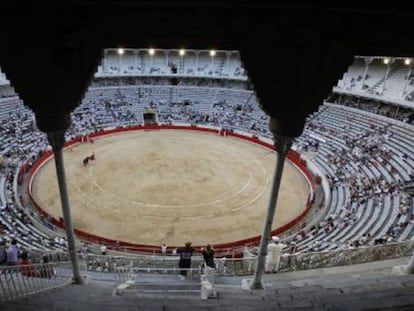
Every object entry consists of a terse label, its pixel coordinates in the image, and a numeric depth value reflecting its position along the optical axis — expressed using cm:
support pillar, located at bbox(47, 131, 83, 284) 724
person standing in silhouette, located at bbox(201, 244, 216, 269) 1105
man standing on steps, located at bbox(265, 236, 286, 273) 1035
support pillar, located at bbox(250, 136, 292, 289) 743
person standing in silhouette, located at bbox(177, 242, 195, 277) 1228
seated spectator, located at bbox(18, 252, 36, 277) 833
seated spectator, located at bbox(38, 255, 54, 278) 912
